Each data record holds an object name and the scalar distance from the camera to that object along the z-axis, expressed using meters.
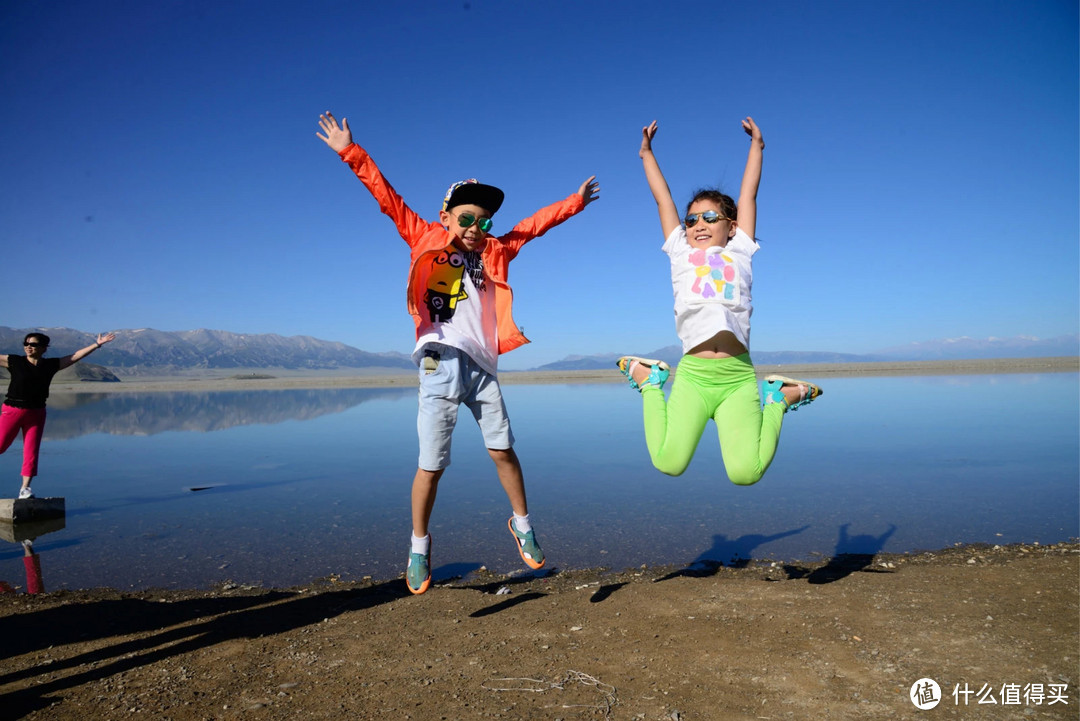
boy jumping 4.23
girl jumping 4.18
